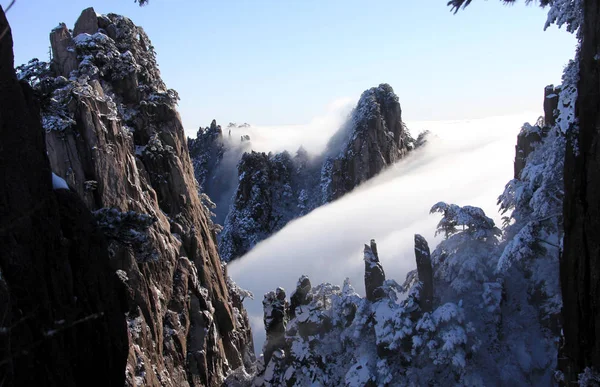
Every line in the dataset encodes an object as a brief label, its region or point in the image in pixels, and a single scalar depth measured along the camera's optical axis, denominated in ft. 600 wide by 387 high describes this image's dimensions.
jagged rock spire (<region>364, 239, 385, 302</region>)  62.18
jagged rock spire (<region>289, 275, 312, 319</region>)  72.38
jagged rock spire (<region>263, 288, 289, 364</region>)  67.56
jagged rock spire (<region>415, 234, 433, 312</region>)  58.49
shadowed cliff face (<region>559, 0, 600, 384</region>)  29.66
